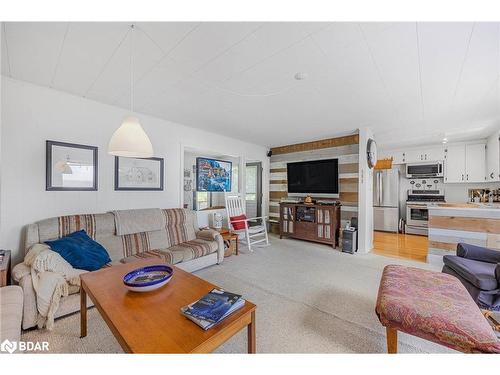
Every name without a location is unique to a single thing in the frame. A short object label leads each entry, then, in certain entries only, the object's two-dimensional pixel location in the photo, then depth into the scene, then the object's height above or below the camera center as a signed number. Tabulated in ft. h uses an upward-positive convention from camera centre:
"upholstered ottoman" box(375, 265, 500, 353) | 3.68 -2.47
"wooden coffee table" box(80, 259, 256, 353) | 3.09 -2.22
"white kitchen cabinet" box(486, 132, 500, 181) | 12.51 +1.89
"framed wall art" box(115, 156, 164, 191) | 9.68 +0.70
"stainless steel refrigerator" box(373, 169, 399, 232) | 18.35 -1.06
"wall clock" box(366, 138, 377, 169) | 12.81 +2.16
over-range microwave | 16.62 +1.50
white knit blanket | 5.39 -2.45
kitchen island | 9.64 -1.91
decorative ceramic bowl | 4.41 -2.05
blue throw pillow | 6.61 -2.06
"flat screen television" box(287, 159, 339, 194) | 14.75 +0.83
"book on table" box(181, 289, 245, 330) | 3.47 -2.13
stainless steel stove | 17.10 -1.66
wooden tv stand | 13.99 -2.41
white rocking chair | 13.43 -1.74
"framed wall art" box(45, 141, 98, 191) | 7.82 +0.82
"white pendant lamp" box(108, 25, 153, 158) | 5.05 +1.12
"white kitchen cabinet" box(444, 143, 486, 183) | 14.97 +1.84
